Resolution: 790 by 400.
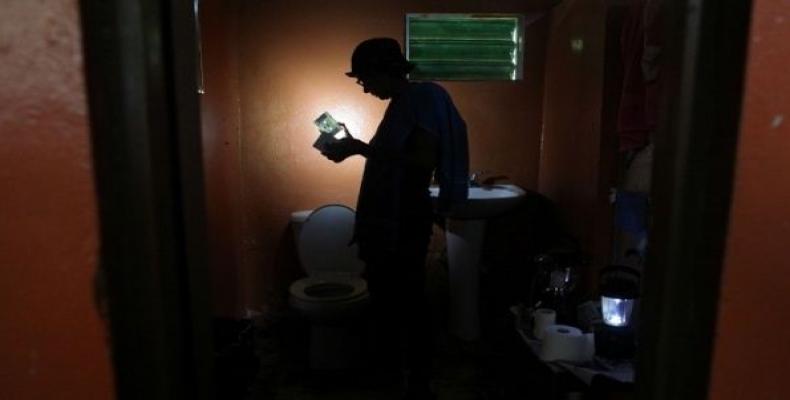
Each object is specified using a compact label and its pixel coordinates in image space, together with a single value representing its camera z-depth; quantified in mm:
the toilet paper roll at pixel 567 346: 1526
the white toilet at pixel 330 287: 2072
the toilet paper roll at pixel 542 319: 1689
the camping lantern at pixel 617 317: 1471
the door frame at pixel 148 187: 585
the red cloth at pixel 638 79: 1541
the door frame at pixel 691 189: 617
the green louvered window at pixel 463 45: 2576
